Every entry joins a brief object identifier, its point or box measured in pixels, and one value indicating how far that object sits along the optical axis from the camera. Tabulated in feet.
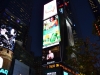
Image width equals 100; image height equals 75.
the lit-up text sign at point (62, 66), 127.35
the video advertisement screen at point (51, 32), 126.99
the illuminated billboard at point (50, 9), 139.57
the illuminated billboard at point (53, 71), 126.76
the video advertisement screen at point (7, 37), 125.90
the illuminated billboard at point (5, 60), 114.35
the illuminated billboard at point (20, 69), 198.80
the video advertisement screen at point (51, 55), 123.60
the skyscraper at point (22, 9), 407.21
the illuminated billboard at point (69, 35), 183.44
